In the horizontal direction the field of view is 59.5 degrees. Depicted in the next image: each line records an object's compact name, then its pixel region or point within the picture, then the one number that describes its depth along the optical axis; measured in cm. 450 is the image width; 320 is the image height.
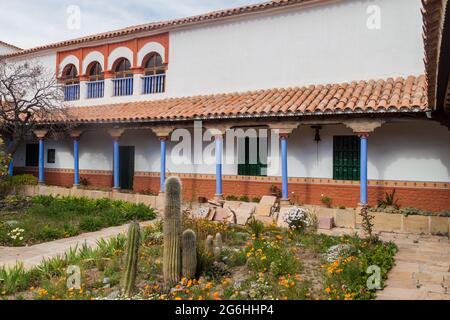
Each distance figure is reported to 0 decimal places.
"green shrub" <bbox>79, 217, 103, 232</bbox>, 1039
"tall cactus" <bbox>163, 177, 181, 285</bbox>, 585
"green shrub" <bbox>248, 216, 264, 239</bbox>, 906
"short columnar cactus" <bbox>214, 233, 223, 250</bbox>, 725
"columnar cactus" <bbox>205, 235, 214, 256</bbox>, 668
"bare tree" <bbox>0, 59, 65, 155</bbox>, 1420
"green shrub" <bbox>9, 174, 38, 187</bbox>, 1670
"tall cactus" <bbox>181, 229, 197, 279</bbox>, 585
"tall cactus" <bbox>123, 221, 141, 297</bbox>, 554
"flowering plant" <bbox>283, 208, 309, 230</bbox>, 958
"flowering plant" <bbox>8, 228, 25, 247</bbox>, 885
